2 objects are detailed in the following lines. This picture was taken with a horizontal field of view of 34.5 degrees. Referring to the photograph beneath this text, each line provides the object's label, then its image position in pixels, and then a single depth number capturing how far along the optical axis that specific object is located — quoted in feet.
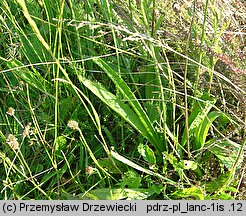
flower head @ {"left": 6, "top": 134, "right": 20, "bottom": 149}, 3.01
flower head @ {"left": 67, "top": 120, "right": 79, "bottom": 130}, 2.98
